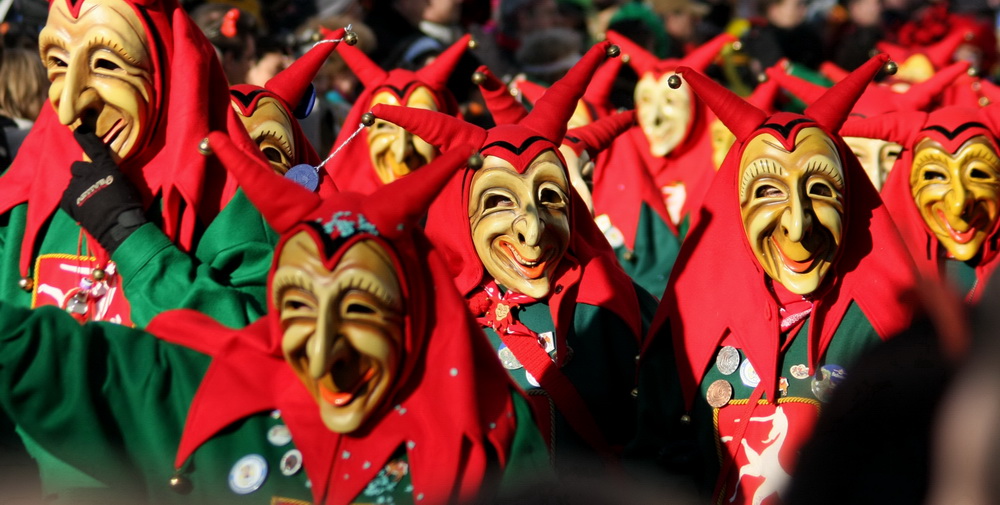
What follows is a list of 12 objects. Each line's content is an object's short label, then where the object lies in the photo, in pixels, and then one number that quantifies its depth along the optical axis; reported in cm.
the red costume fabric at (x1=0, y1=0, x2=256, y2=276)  833
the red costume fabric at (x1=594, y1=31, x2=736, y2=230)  1439
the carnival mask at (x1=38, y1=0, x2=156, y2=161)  802
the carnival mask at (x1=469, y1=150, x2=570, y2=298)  880
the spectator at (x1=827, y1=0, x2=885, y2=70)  2089
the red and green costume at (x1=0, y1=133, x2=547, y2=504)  660
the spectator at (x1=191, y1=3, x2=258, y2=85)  1305
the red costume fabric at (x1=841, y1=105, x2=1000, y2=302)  1109
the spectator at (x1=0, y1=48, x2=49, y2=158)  1335
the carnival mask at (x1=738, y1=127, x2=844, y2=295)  848
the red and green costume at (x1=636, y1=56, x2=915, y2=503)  845
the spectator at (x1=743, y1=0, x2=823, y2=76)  2064
